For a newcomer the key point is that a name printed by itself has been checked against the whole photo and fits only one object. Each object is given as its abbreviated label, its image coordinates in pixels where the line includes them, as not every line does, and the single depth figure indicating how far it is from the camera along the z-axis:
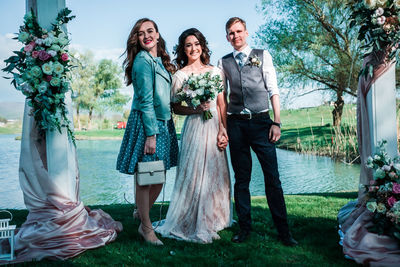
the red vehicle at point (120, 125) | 32.88
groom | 3.51
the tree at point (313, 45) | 13.18
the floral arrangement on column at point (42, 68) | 3.28
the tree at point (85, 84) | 32.75
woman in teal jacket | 3.44
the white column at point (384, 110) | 3.33
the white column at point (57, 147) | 3.45
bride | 3.83
